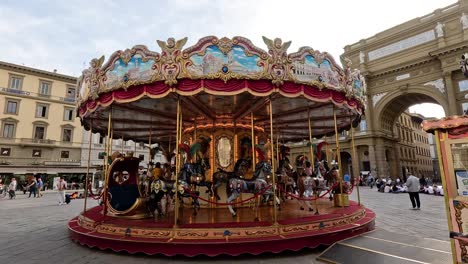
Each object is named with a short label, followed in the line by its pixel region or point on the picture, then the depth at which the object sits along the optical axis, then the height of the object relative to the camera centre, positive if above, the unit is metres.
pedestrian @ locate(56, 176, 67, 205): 14.69 -1.06
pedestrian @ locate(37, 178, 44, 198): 20.48 -1.26
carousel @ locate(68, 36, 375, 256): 4.92 +0.52
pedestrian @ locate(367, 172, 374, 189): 28.62 -1.49
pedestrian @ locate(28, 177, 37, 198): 20.34 -1.15
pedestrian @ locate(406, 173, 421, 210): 10.79 -0.93
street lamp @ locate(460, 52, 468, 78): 8.07 +3.32
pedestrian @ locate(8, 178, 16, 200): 18.91 -1.26
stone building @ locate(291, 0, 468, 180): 26.17 +10.32
